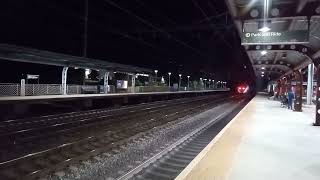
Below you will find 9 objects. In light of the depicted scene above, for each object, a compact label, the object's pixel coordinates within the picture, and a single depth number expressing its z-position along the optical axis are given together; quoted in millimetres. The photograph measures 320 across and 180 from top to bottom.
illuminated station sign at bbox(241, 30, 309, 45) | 8501
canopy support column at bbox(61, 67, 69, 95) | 17469
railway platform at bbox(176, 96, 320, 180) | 4005
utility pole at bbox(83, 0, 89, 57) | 19420
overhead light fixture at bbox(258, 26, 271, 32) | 8763
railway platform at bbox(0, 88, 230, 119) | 11885
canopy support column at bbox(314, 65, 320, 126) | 8721
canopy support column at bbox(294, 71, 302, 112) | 13943
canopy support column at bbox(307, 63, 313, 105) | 19604
